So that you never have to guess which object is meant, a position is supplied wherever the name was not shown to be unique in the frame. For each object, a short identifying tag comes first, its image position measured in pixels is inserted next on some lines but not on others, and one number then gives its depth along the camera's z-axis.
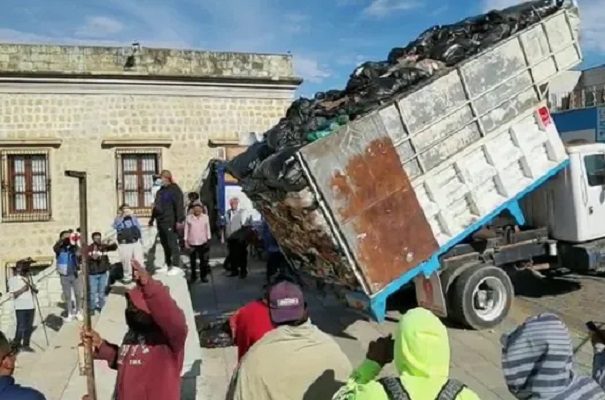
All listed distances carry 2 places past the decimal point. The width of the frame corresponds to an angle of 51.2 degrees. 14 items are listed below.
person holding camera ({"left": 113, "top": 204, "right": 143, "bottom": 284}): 10.74
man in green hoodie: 2.13
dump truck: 6.55
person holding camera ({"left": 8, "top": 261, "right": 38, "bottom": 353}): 10.60
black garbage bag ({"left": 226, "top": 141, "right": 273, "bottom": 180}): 7.64
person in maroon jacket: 3.32
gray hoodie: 2.17
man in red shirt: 3.14
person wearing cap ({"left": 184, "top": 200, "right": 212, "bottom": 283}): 11.01
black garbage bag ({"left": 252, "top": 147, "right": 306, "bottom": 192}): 6.38
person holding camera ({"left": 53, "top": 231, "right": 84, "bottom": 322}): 11.38
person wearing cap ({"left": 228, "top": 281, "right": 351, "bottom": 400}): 2.59
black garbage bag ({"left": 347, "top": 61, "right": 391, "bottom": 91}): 7.74
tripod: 10.73
